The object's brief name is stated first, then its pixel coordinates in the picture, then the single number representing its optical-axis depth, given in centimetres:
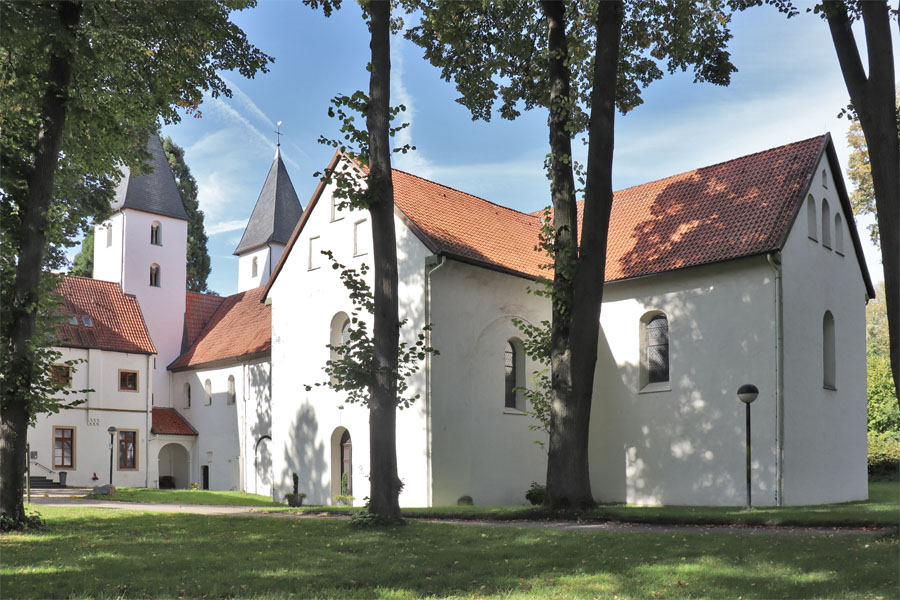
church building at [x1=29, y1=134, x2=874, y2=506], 2003
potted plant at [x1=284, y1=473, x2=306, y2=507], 2395
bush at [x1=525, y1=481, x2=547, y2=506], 2195
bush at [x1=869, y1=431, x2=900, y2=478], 2878
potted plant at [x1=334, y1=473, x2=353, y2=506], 2312
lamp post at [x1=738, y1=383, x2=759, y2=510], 1688
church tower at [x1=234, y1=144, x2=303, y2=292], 5253
